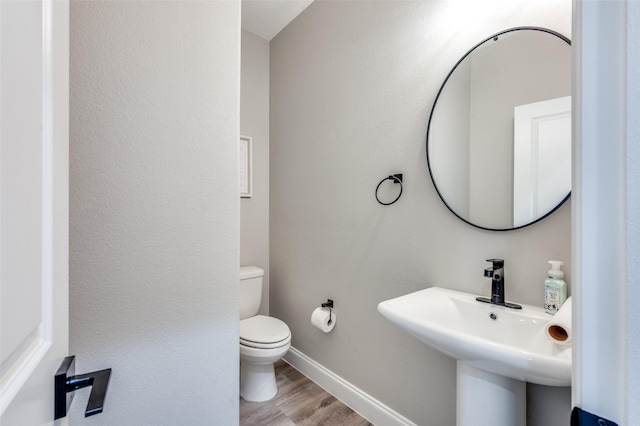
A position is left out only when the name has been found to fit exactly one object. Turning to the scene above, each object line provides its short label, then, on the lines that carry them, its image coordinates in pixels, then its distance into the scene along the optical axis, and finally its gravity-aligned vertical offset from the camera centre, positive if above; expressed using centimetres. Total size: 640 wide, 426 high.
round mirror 102 +34
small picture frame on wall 234 +37
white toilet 172 -83
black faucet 110 -28
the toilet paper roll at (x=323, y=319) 184 -71
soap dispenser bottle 95 -26
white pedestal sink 74 -41
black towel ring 151 +18
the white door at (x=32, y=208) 27 +0
